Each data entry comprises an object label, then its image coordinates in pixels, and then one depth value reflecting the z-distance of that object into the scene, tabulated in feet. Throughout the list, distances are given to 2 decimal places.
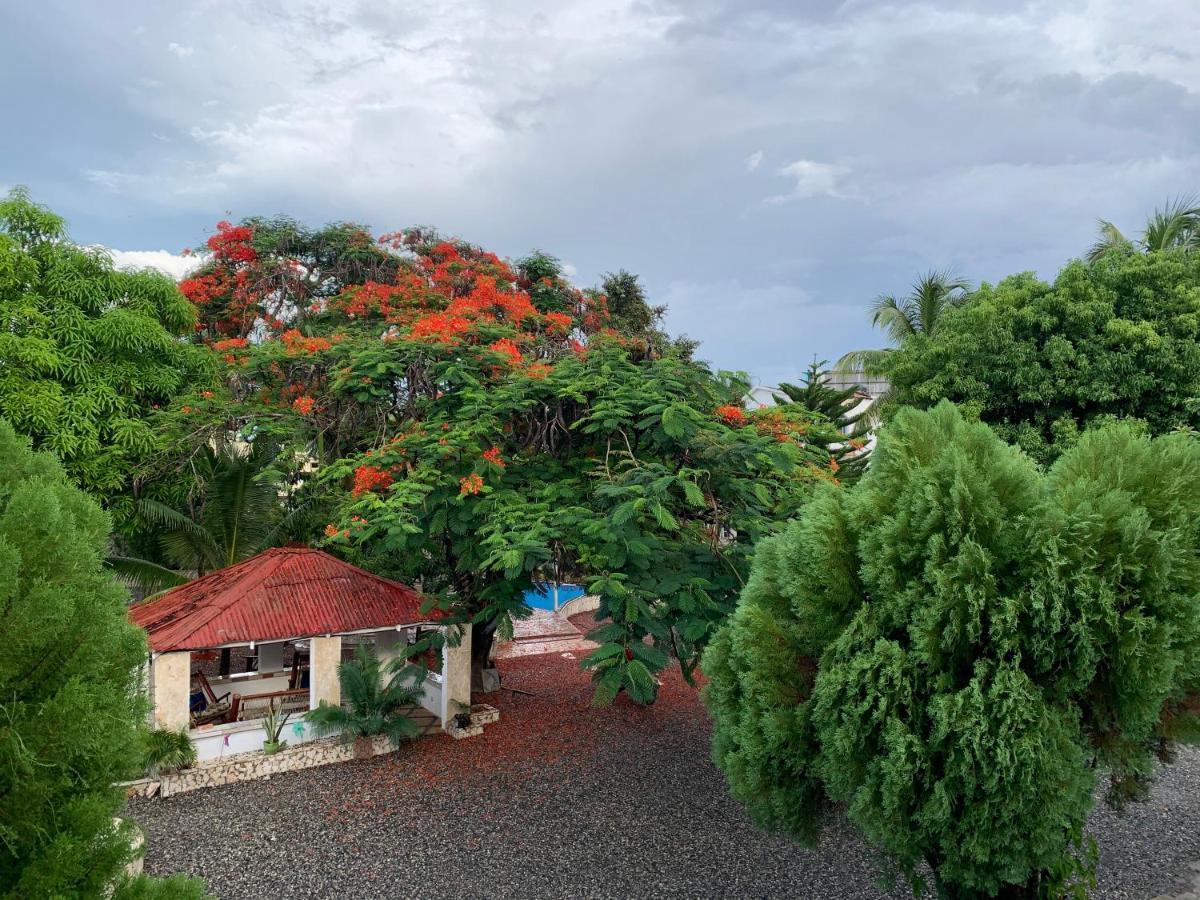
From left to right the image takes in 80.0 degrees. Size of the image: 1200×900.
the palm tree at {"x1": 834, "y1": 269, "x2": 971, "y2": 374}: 67.46
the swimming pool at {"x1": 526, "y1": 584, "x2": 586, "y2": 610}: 65.59
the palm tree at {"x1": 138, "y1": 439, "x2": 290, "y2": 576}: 39.29
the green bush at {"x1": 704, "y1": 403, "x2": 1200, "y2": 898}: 12.19
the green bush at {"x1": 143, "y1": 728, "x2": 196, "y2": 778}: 26.86
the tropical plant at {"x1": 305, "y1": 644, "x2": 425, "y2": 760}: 30.09
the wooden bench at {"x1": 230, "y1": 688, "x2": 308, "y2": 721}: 31.81
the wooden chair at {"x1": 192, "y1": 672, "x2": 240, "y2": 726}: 31.13
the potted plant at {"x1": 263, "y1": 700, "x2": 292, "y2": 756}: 29.43
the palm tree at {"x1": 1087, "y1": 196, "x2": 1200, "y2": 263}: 52.49
